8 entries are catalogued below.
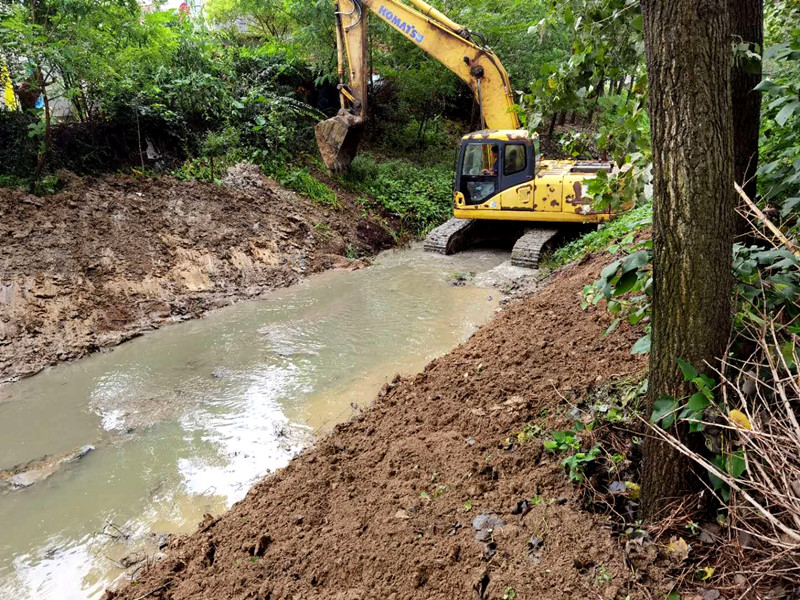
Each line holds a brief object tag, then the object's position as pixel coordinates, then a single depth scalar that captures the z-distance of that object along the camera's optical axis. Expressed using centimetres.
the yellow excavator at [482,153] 973
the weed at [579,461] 263
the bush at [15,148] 852
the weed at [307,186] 1169
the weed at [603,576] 210
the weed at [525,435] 318
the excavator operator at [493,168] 998
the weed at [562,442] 285
